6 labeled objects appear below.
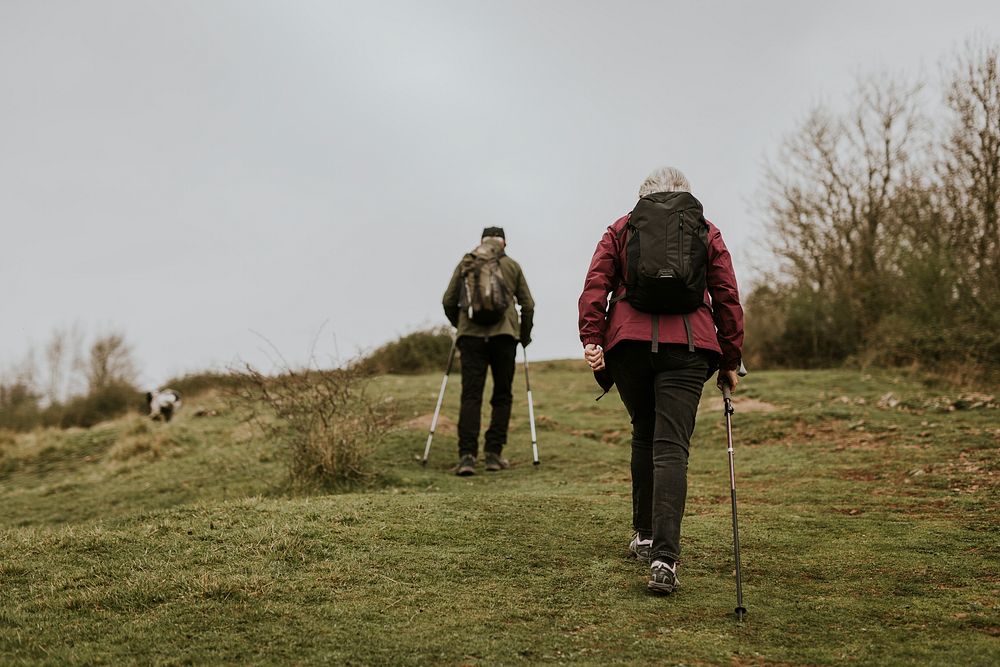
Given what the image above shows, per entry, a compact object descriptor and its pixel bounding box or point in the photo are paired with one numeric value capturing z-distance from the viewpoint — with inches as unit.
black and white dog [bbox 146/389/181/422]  802.2
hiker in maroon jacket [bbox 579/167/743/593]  181.0
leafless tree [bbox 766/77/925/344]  971.3
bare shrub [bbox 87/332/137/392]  1630.2
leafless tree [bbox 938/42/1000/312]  714.8
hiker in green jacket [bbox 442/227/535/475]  374.3
